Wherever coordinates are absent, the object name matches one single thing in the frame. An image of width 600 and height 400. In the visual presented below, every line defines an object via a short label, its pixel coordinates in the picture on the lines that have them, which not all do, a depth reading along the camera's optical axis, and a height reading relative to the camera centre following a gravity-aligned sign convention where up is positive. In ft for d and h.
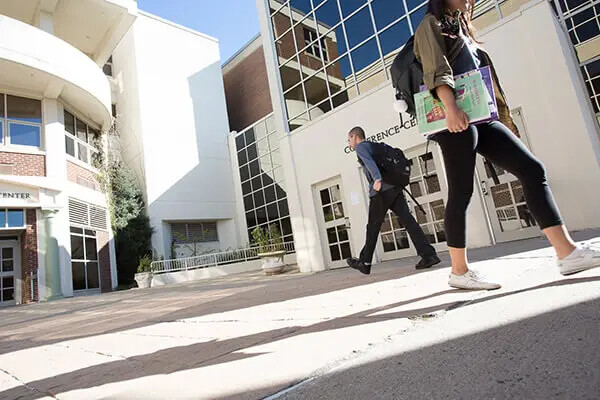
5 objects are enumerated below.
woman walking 6.70 +1.43
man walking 13.56 +1.14
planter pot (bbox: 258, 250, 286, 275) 37.37 -0.27
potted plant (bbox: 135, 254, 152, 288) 49.67 +0.99
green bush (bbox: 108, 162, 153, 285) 53.72 +8.27
